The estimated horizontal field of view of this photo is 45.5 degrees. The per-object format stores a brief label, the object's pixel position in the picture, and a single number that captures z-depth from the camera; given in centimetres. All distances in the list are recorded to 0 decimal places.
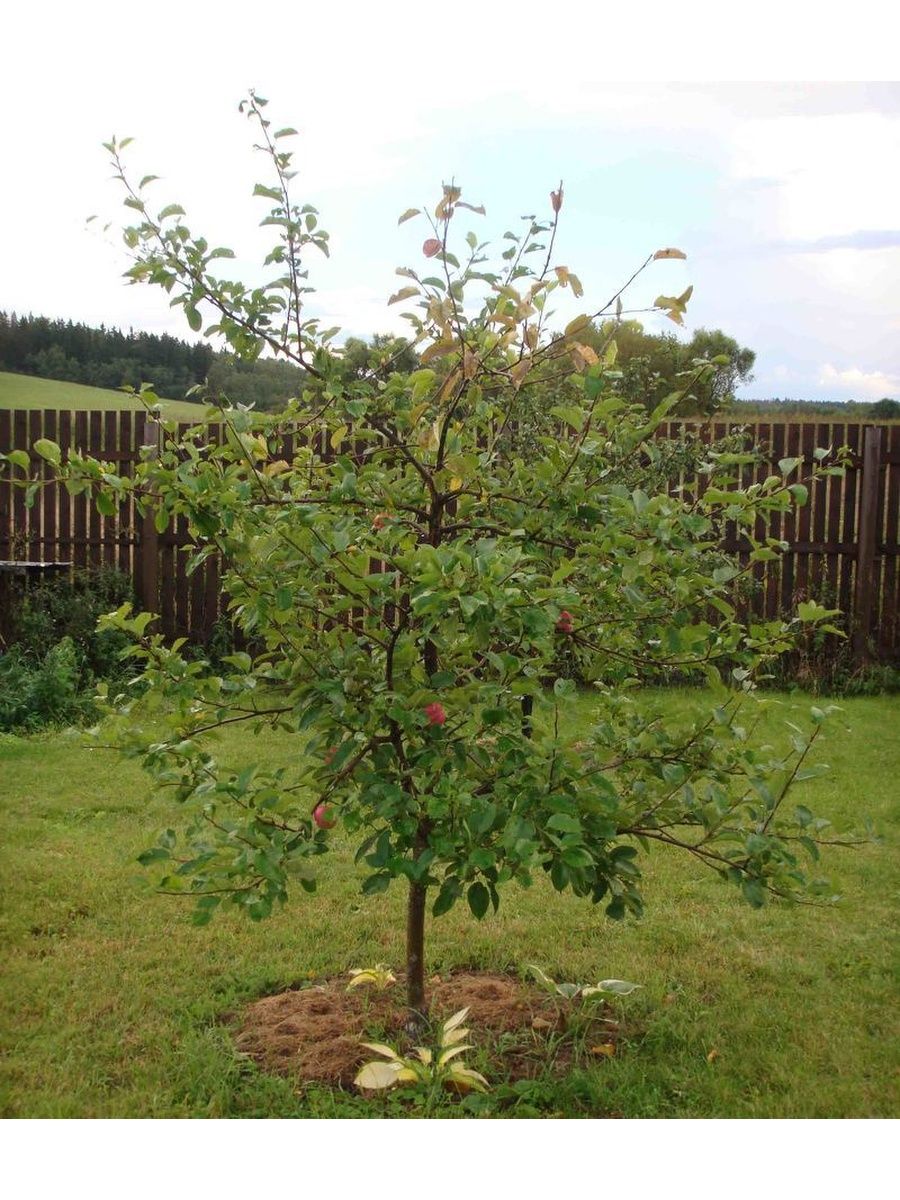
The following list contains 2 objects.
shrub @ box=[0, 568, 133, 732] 484
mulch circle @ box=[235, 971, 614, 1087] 202
